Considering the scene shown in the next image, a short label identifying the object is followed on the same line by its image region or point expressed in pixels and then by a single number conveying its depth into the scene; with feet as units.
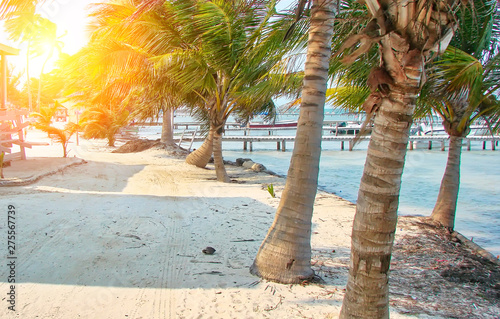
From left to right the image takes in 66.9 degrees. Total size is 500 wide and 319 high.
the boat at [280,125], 122.55
